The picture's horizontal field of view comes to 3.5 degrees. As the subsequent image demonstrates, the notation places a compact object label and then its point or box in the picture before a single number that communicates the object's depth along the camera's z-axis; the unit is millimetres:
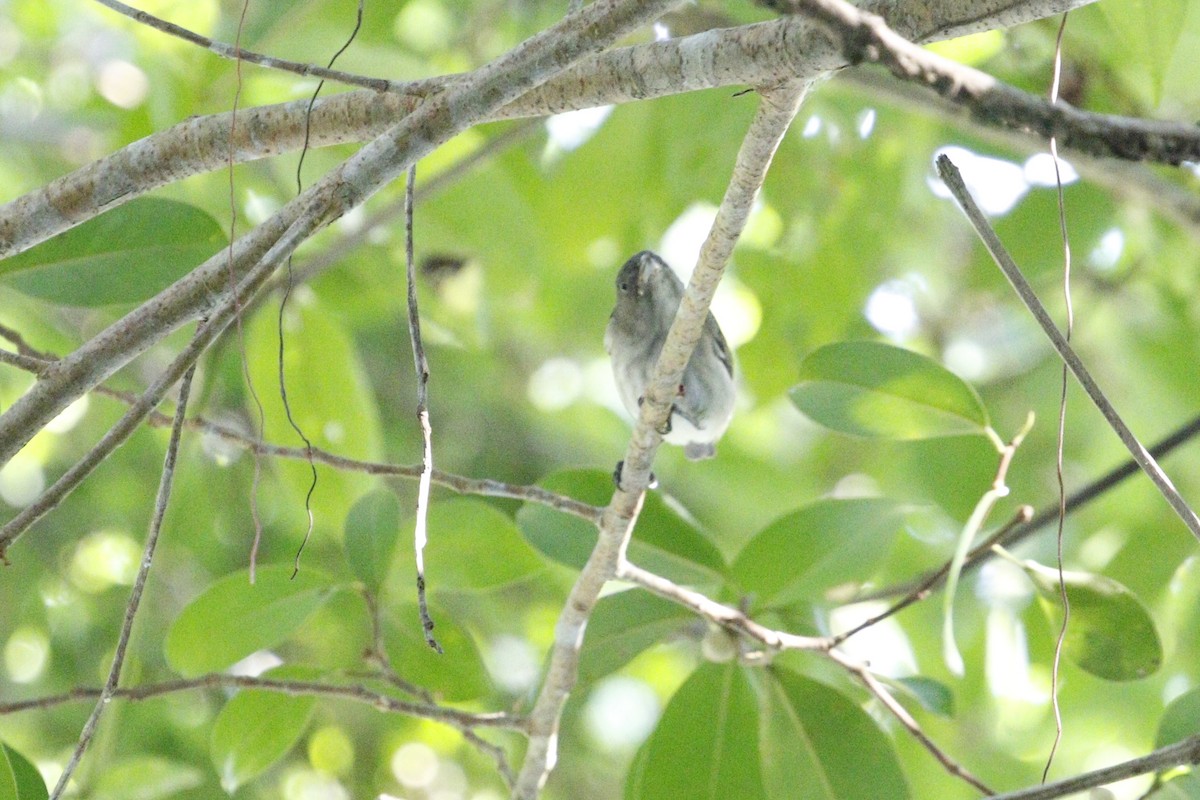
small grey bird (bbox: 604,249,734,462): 7654
